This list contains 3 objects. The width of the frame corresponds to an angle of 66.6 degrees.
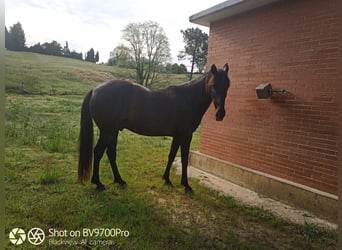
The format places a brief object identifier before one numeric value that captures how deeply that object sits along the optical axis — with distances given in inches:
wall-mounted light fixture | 111.7
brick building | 96.6
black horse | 102.1
